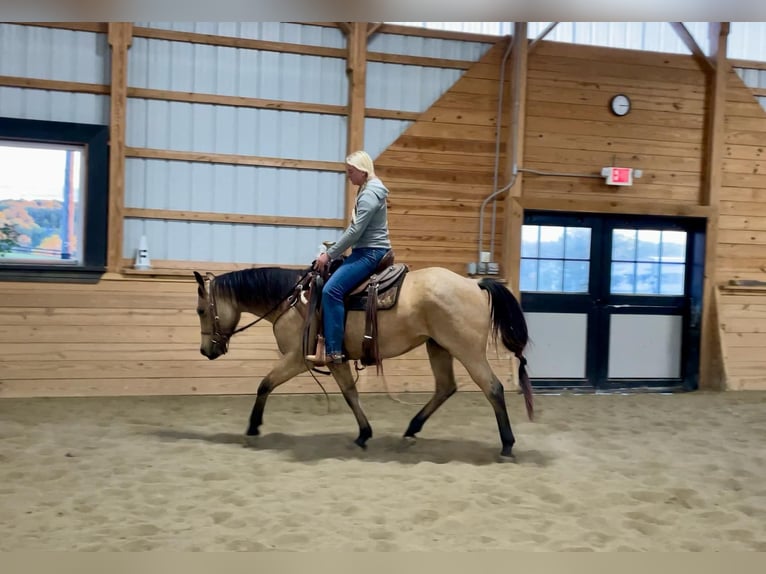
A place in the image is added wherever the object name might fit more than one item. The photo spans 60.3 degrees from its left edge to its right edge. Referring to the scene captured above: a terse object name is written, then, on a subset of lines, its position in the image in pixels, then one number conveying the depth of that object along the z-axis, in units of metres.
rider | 3.68
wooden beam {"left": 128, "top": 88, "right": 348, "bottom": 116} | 5.77
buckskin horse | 3.79
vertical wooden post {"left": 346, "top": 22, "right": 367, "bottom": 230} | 6.06
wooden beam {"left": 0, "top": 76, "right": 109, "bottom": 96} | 5.50
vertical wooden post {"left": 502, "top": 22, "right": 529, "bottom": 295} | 6.27
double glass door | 6.57
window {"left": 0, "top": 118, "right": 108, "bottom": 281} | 5.59
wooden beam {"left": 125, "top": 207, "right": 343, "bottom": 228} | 5.81
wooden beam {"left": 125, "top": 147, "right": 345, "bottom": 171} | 5.79
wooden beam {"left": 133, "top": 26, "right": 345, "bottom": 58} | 5.75
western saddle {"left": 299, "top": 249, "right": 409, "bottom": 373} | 3.80
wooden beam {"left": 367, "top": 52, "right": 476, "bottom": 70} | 6.21
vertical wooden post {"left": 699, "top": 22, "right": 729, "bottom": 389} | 6.59
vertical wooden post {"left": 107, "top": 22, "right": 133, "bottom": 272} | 5.61
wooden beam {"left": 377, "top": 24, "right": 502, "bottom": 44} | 6.16
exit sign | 6.44
